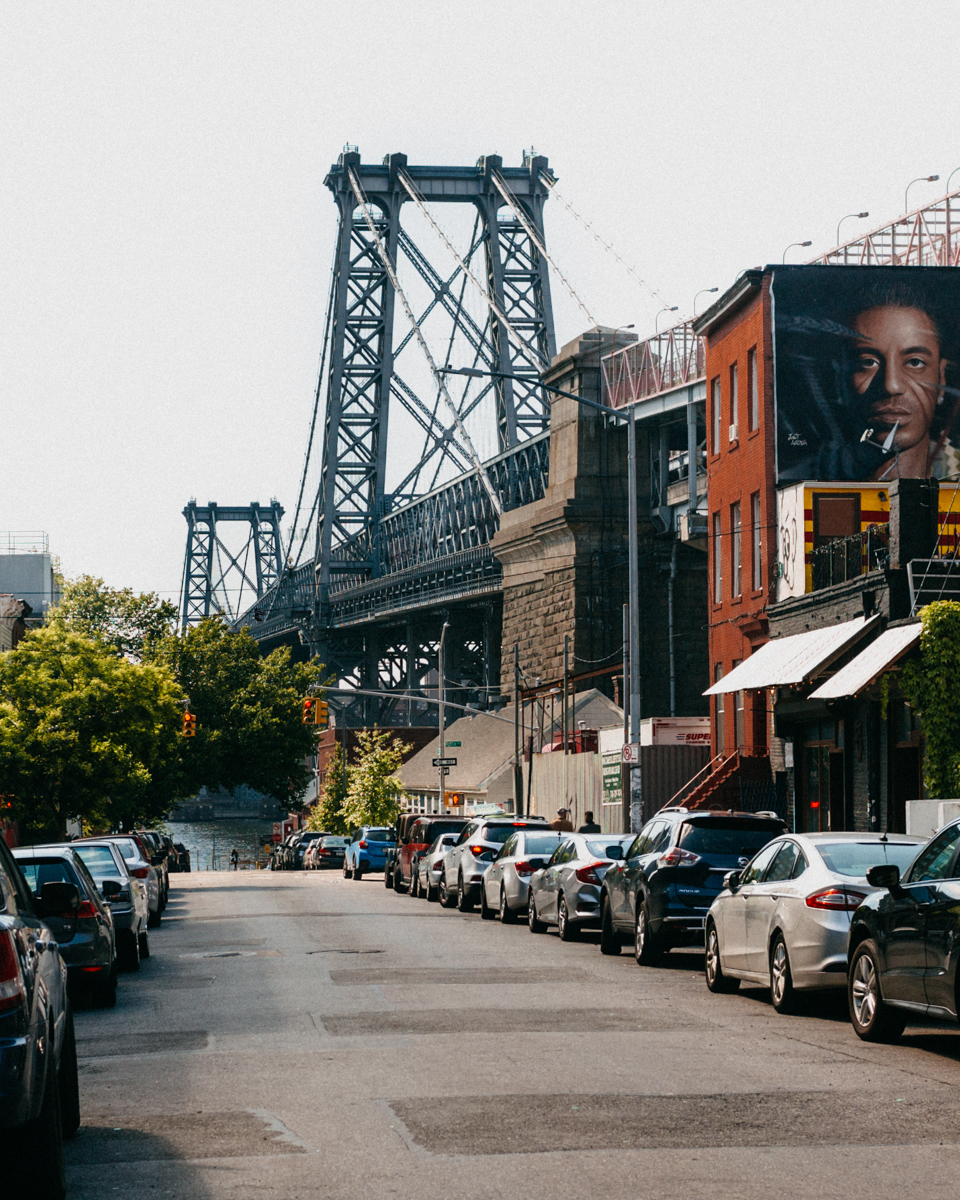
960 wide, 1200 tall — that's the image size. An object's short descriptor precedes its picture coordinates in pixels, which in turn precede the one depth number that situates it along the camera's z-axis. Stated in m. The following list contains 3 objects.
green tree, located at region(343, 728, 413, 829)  75.75
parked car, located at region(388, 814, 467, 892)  36.94
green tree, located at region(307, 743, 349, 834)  89.00
